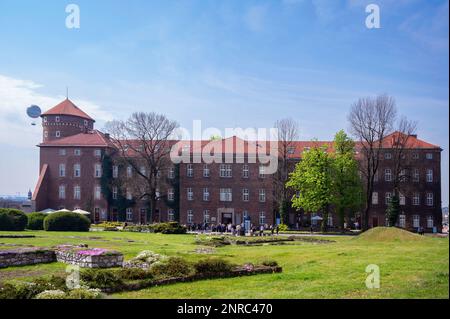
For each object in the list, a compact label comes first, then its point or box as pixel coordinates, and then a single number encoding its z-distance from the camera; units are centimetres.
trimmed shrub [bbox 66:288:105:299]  1110
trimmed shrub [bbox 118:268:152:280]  1467
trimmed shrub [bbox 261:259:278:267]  1793
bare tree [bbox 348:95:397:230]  4575
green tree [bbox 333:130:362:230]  5450
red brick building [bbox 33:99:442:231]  6400
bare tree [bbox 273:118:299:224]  6178
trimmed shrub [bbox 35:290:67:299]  1099
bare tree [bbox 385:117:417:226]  5673
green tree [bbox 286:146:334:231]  5378
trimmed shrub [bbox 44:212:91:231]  4581
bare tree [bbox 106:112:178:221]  6294
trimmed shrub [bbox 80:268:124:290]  1336
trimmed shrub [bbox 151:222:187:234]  4684
